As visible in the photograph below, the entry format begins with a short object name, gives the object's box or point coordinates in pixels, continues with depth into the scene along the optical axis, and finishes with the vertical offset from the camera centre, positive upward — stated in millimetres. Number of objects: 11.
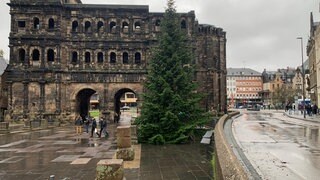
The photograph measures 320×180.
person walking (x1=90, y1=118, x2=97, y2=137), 23656 -2147
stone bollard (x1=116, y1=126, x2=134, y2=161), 12520 -2002
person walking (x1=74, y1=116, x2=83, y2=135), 27319 -2657
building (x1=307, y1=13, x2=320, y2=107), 49656 +6022
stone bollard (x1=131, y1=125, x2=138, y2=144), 18161 -2159
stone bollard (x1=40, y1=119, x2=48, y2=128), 33625 -2859
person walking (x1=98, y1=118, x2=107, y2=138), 23373 -2044
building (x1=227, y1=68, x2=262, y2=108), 141375 +5728
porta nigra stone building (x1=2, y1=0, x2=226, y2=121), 39531 +5967
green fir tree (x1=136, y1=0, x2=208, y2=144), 18359 +206
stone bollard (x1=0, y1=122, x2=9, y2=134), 26848 -2544
